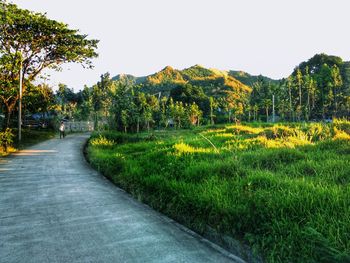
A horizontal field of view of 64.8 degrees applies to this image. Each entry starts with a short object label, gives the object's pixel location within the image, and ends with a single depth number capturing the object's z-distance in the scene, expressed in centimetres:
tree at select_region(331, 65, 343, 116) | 5838
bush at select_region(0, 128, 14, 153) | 1623
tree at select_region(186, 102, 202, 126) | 6348
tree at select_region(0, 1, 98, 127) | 1819
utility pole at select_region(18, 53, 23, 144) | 2006
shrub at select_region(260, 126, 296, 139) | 1151
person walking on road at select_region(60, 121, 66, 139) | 2630
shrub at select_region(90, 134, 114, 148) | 1602
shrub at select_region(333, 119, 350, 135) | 1065
